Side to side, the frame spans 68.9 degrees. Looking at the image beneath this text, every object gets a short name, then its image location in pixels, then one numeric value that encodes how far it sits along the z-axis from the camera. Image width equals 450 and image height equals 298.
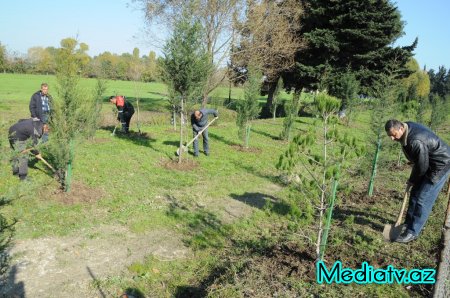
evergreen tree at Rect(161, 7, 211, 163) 9.52
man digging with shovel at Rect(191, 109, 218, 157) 10.87
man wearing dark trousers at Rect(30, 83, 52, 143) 9.35
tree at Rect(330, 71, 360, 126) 20.73
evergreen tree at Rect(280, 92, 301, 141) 14.46
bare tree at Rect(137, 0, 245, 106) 18.27
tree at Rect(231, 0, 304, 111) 19.75
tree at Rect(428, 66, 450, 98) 69.50
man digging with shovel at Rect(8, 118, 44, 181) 7.40
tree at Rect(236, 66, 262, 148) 12.41
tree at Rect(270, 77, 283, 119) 18.71
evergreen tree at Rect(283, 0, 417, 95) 22.34
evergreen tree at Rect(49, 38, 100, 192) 7.00
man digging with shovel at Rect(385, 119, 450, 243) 4.41
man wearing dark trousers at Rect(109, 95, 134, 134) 13.26
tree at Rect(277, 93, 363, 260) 4.06
